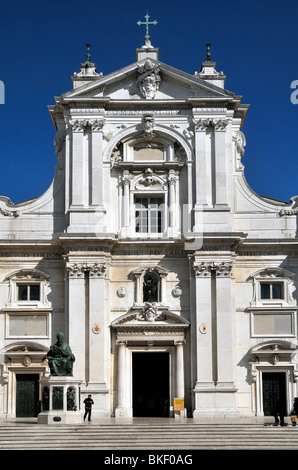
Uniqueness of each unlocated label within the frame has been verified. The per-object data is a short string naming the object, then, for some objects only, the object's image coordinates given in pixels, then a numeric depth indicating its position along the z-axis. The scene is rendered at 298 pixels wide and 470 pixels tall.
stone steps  31.55
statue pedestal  34.06
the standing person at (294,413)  34.44
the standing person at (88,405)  35.97
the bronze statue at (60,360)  34.94
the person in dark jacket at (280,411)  34.28
